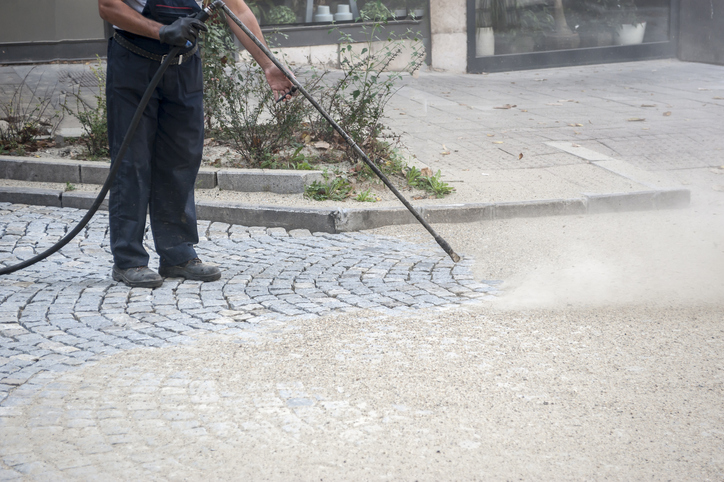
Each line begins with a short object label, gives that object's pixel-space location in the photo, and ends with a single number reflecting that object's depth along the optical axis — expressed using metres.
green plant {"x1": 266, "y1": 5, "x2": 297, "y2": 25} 12.30
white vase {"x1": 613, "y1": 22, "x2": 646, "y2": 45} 13.67
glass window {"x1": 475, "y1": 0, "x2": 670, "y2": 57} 13.16
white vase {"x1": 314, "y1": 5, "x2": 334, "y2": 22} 12.47
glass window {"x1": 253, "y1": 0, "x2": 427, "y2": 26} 12.27
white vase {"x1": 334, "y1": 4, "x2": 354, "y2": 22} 12.59
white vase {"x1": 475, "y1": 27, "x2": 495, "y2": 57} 13.12
